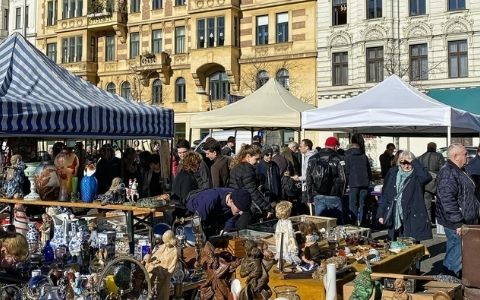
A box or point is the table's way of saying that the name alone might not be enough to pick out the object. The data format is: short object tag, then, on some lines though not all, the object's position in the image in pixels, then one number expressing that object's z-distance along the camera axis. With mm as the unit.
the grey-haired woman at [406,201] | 7254
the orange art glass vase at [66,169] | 5523
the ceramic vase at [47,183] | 5484
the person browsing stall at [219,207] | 5203
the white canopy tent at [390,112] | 9062
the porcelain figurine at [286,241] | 4539
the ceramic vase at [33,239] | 4633
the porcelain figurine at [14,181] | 5863
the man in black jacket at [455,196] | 5992
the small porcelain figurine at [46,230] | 4911
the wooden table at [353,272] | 3924
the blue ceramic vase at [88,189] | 5508
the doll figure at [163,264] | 3592
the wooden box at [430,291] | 3572
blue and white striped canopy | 6203
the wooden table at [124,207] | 5027
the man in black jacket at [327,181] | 8961
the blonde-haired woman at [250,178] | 6934
